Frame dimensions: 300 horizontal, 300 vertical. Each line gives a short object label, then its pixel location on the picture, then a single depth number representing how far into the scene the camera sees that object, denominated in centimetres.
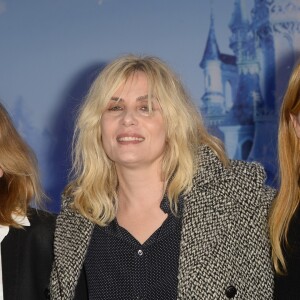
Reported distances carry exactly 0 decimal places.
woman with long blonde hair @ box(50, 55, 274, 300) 263
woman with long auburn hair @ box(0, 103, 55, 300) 275
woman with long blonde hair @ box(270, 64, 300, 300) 254
